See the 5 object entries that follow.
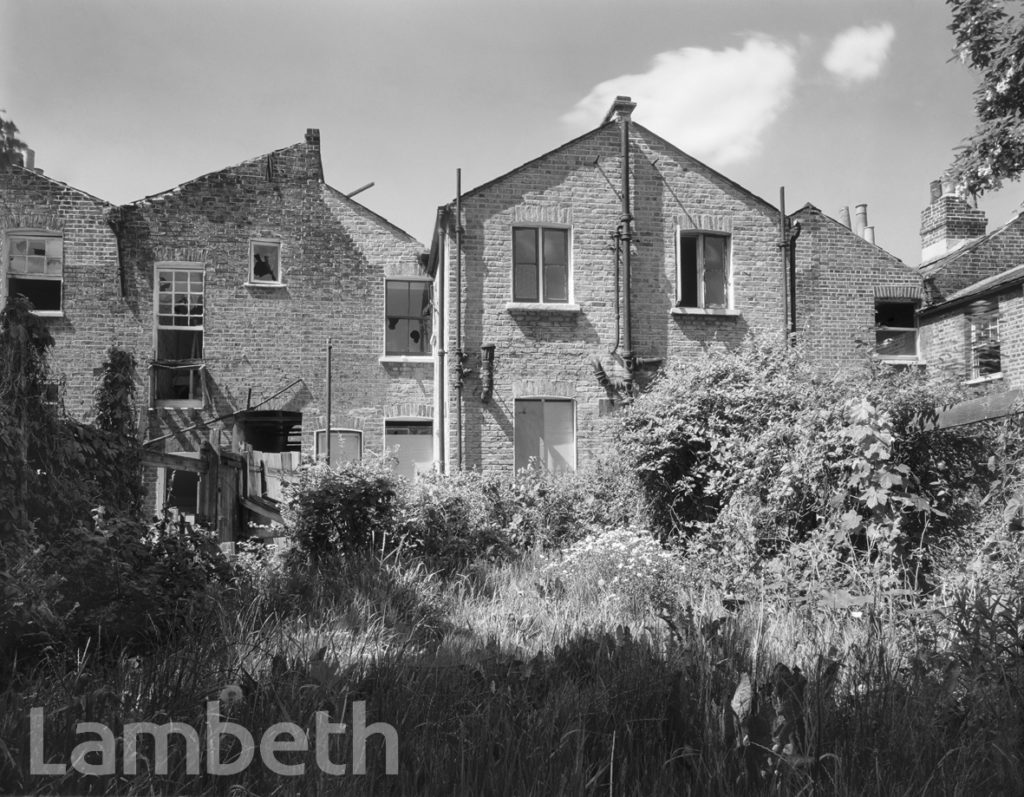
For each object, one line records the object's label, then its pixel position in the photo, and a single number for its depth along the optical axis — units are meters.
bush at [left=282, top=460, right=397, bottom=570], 9.78
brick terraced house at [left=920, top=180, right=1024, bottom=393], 17.73
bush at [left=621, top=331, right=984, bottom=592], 6.99
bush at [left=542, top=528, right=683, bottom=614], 7.23
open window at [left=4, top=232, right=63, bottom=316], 17.45
